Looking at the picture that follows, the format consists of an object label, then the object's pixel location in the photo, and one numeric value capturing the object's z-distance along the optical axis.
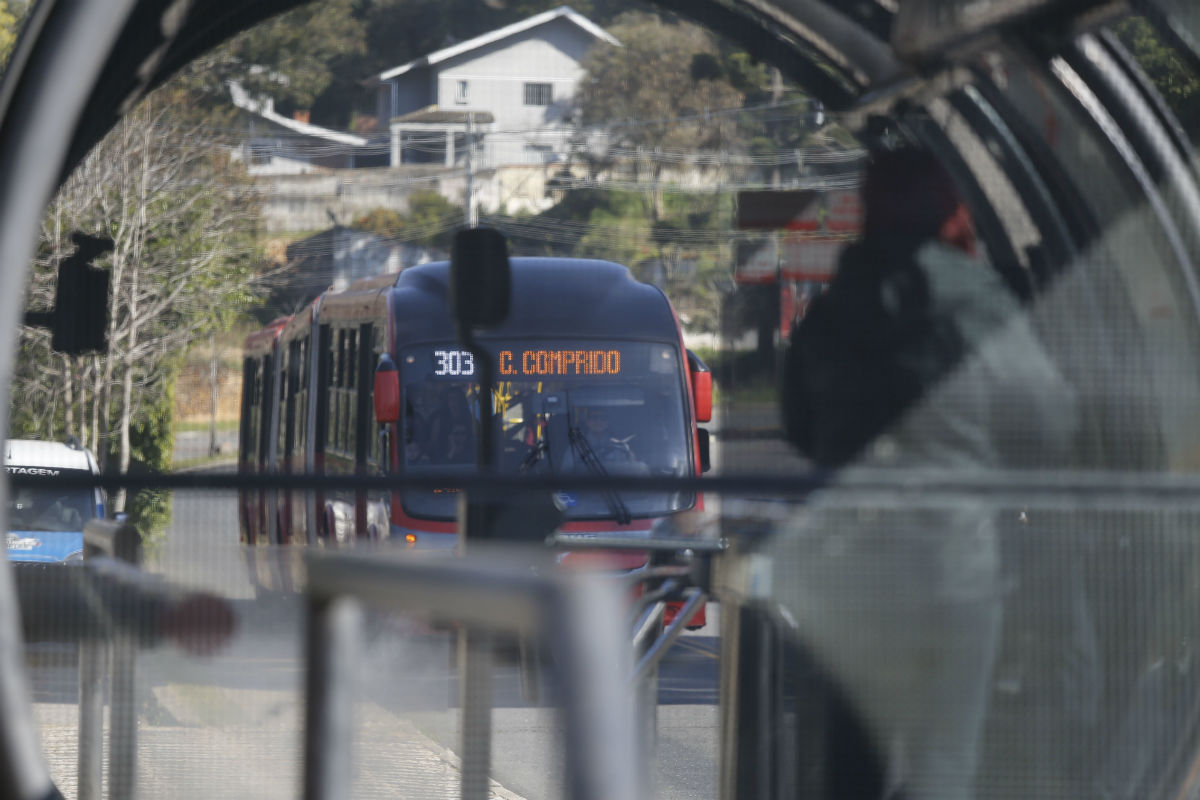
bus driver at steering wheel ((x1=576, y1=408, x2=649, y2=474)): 12.26
